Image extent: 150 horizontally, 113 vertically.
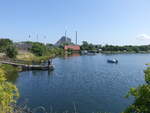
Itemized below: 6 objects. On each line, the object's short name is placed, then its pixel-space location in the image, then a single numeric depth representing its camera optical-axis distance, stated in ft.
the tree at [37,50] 140.28
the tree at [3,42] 154.77
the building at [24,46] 160.48
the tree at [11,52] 90.56
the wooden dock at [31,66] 80.17
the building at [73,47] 270.63
